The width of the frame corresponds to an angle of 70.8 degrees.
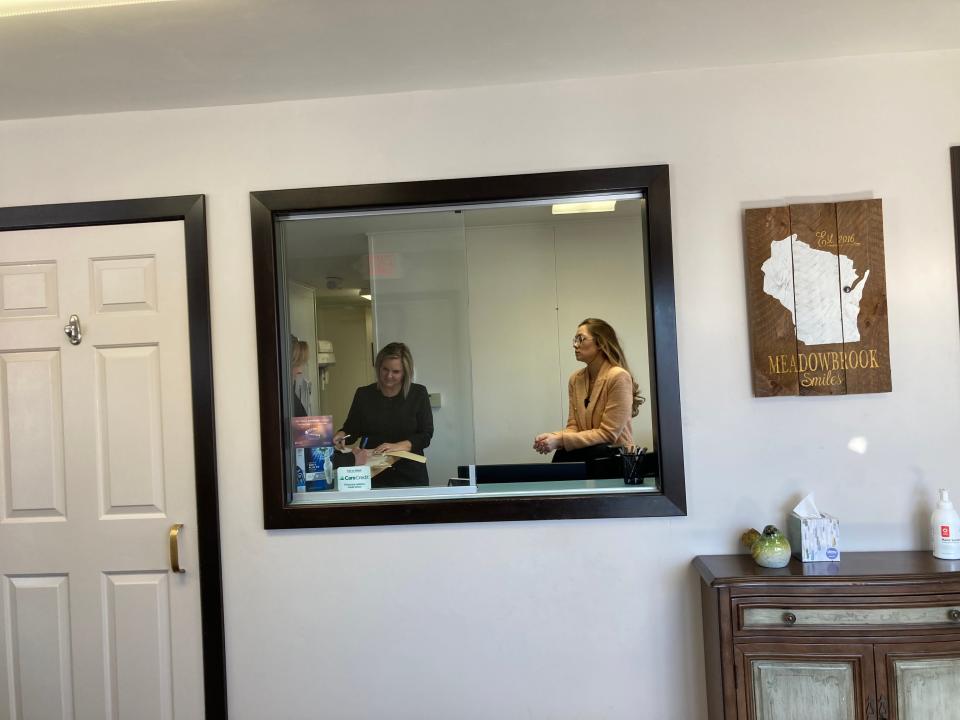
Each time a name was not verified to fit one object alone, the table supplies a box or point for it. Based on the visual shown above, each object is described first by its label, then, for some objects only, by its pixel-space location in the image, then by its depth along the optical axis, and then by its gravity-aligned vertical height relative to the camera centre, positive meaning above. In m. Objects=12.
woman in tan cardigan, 3.03 -0.15
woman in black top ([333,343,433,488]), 2.59 -0.13
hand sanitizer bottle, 2.11 -0.56
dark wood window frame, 2.31 +0.13
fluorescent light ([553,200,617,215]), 4.38 +1.13
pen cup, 2.44 -0.36
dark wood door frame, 2.39 +0.04
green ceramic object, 2.10 -0.59
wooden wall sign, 2.25 +0.19
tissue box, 2.14 -0.57
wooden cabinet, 1.97 -0.84
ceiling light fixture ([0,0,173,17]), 1.79 +1.03
